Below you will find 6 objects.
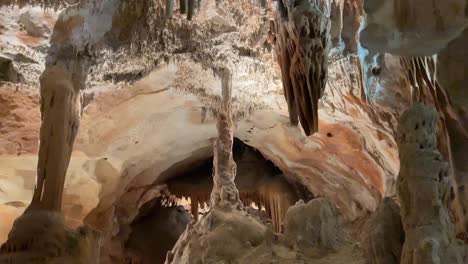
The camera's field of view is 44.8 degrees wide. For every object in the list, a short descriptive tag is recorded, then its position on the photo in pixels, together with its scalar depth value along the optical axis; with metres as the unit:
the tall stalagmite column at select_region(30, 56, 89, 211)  4.68
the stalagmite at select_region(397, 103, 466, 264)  3.49
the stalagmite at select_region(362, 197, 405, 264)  3.75
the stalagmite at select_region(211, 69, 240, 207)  6.76
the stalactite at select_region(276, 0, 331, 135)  5.27
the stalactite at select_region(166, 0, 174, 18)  5.48
